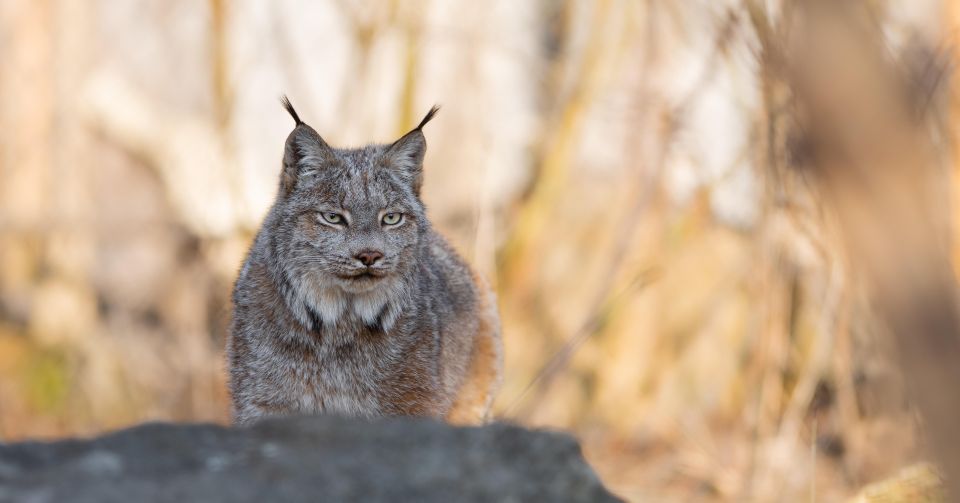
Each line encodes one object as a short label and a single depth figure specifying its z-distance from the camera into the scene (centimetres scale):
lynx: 1075
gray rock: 624
